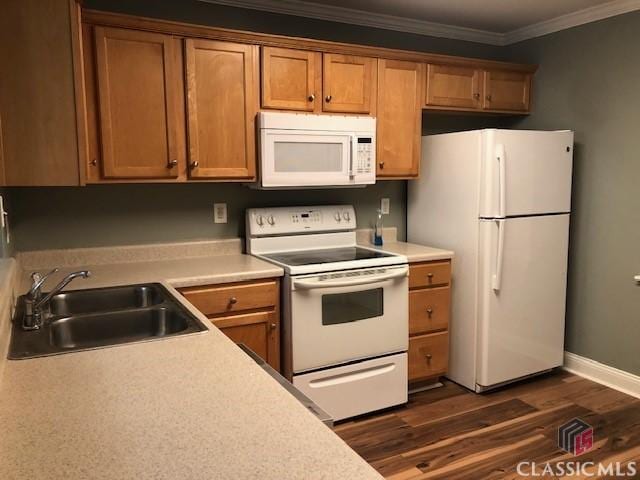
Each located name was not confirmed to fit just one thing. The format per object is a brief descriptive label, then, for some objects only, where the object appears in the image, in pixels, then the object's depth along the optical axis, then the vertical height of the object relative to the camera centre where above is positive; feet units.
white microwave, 8.93 +0.58
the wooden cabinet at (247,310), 7.93 -2.04
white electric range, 8.49 -2.31
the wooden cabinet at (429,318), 9.88 -2.68
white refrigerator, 9.72 -1.18
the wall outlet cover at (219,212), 9.85 -0.56
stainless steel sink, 4.86 -1.55
